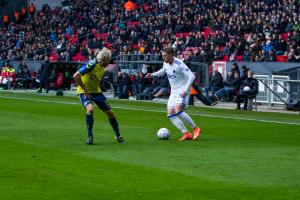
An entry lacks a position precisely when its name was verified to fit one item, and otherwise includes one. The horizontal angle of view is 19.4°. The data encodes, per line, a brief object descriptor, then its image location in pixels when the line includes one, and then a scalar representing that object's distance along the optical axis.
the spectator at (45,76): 47.69
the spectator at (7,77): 53.12
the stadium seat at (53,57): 57.37
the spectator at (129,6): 58.59
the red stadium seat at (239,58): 40.98
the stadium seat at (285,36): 40.47
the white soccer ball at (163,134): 19.41
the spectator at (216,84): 37.88
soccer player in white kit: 19.44
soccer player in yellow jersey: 17.91
